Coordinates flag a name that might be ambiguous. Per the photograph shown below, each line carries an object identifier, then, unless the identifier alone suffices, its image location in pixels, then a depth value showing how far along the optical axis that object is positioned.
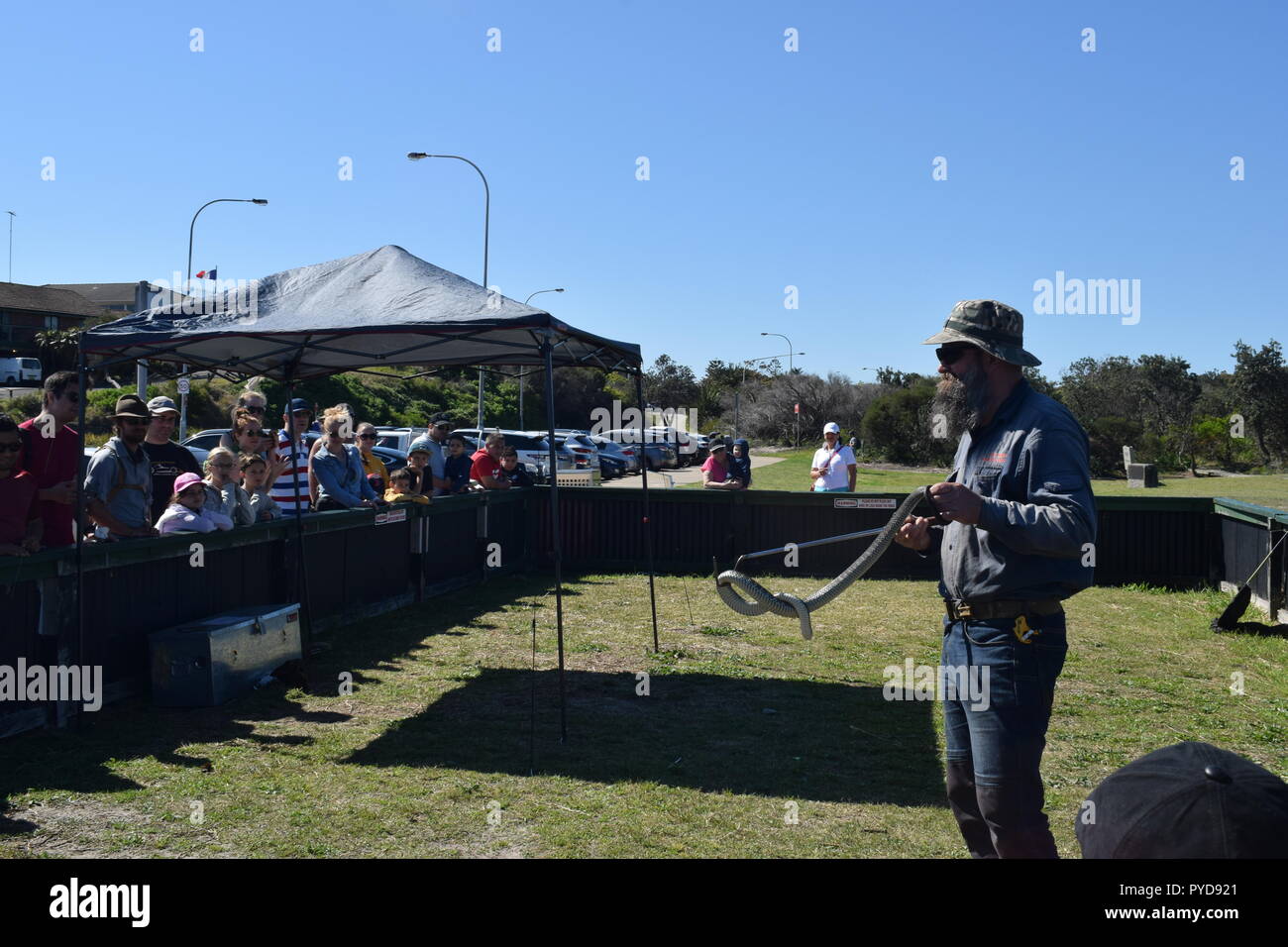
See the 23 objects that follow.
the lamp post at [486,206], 37.08
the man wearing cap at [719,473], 16.05
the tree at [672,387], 85.41
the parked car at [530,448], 31.39
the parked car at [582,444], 34.19
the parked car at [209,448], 23.15
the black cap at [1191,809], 1.72
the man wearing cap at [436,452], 13.33
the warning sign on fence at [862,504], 15.05
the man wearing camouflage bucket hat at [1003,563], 3.46
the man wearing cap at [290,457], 10.67
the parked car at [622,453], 40.78
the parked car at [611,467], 38.97
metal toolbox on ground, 7.56
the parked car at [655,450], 42.22
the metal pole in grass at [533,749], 6.34
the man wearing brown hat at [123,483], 7.80
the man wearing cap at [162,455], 8.36
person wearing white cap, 15.71
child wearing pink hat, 8.23
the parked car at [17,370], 55.12
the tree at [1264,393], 54.69
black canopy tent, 7.58
